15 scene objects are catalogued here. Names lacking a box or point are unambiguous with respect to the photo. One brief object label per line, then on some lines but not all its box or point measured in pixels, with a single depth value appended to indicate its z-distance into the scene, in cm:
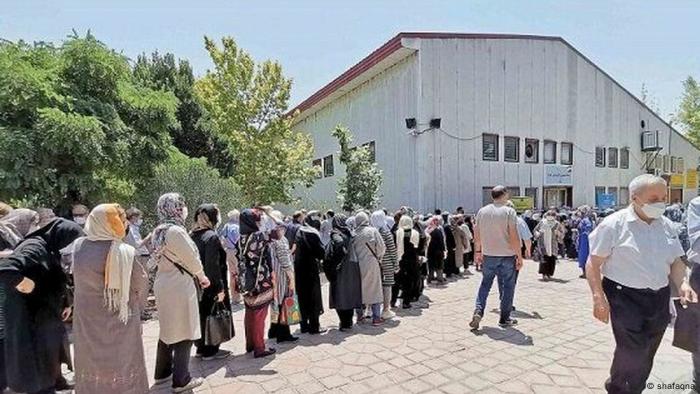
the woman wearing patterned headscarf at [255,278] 458
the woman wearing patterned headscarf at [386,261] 604
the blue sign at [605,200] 1931
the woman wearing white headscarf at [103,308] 307
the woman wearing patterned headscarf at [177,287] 365
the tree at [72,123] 587
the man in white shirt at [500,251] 535
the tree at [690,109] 3180
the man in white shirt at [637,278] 304
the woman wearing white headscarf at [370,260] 569
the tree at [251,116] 1602
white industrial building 1418
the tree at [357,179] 1404
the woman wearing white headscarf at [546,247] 912
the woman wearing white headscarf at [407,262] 671
